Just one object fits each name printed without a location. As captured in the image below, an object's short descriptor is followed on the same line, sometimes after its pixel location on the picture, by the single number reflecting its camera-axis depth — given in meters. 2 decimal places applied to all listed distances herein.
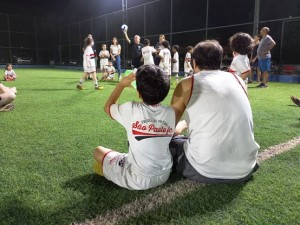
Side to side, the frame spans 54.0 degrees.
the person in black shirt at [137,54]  12.71
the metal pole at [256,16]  13.80
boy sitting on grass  2.10
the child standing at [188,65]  13.05
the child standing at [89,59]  9.35
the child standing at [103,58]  13.80
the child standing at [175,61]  13.00
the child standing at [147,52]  11.32
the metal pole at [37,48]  30.14
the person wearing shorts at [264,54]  9.86
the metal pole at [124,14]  21.87
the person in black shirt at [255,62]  11.58
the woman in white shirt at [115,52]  13.68
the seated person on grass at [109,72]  13.66
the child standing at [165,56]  11.53
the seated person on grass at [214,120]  2.12
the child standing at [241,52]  4.39
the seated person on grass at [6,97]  1.55
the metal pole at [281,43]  13.29
